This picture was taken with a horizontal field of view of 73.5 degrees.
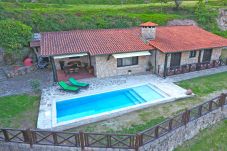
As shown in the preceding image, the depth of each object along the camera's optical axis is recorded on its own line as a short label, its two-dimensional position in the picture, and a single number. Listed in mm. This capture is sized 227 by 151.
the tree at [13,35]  16146
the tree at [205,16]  28225
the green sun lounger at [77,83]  14351
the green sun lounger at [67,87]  13794
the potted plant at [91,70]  16737
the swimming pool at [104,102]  11988
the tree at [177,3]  31111
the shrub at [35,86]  13828
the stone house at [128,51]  15453
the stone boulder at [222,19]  28329
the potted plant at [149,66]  17129
